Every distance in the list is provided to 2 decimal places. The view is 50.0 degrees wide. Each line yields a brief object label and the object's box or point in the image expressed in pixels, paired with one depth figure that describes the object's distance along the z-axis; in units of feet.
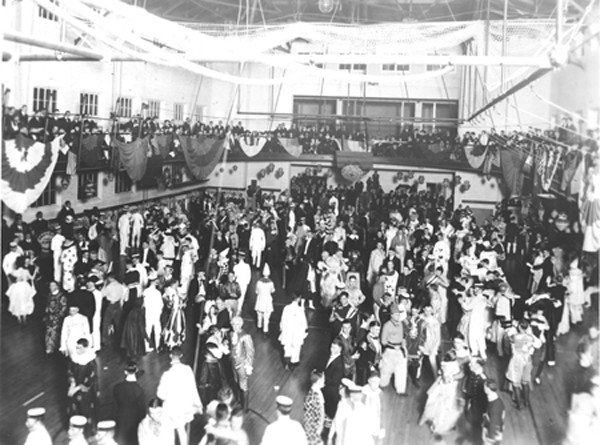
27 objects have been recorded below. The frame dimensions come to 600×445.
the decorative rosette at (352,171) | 89.86
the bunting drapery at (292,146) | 89.51
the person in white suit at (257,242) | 54.60
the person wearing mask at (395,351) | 31.73
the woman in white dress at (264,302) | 39.49
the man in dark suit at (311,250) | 46.63
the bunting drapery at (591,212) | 38.45
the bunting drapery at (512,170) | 74.79
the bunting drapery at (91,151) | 58.39
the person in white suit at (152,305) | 34.96
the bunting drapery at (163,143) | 66.59
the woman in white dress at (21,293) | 39.65
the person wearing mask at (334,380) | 27.50
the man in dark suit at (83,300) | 32.53
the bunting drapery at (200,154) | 70.03
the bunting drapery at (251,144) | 85.71
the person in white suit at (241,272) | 41.75
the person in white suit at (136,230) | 58.80
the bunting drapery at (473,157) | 81.82
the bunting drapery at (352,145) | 90.99
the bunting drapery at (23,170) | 43.70
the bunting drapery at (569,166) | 49.84
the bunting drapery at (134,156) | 61.05
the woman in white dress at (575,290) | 41.38
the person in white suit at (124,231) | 58.03
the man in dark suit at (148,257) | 43.95
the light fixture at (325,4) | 49.36
